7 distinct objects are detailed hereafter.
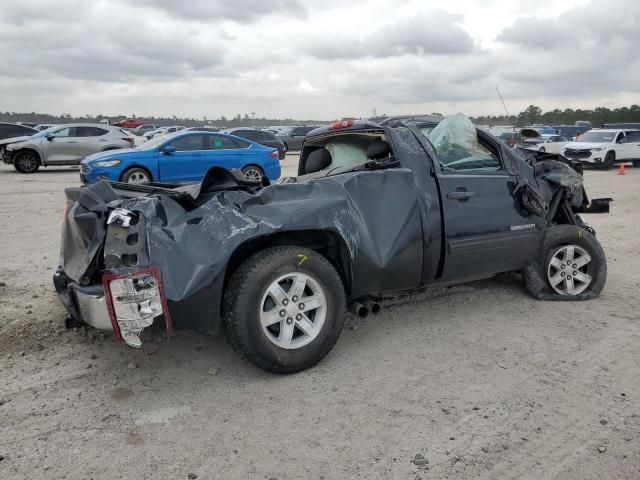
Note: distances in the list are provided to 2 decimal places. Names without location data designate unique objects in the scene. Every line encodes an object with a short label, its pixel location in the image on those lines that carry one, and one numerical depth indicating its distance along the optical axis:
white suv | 20.27
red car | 43.50
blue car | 12.04
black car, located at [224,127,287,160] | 21.17
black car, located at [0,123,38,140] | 20.64
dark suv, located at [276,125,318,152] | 28.80
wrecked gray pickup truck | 3.13
